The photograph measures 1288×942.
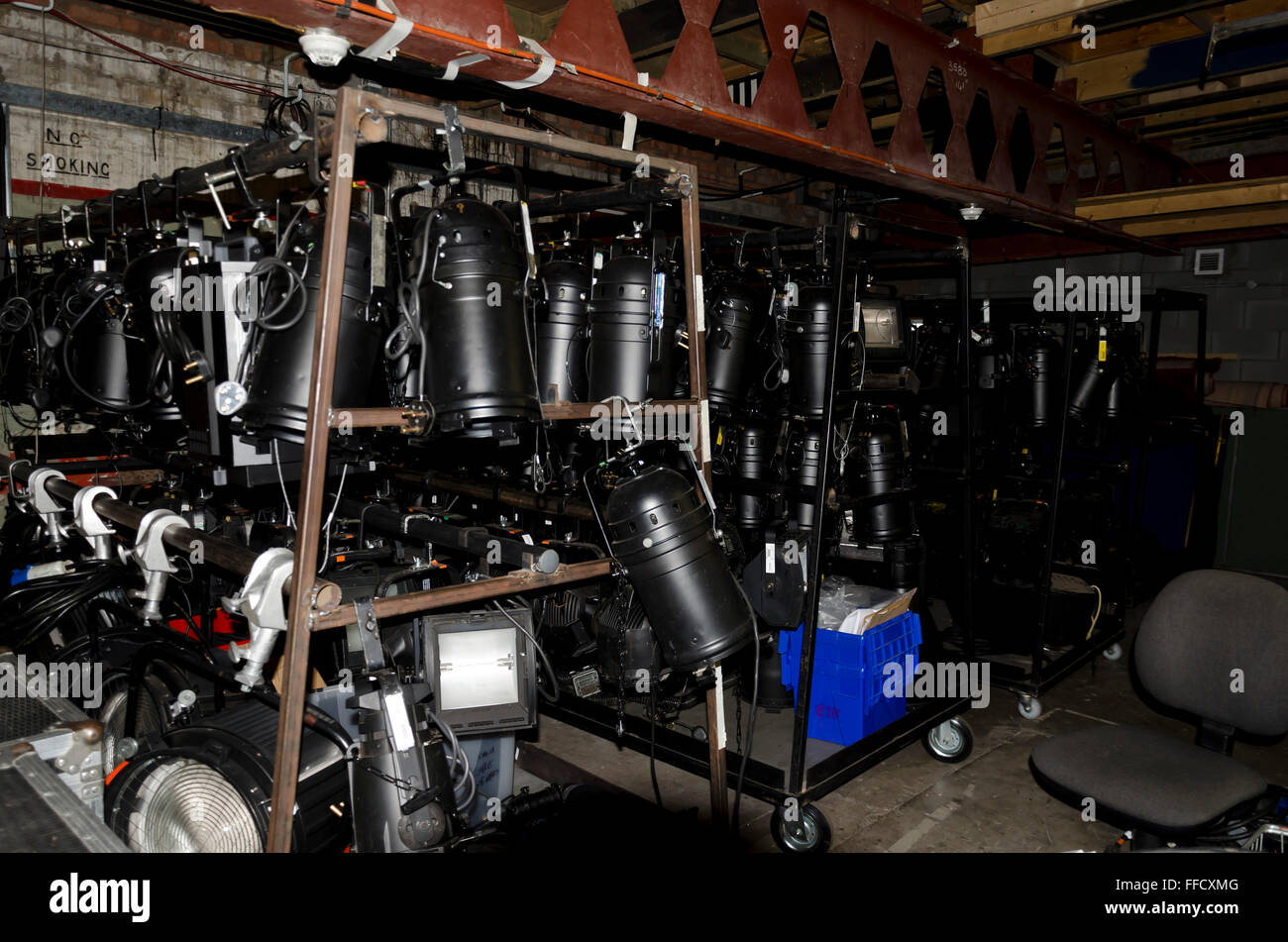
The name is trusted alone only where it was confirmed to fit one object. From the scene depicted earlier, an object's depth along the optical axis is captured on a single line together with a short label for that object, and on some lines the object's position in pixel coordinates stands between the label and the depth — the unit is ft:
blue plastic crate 11.57
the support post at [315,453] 5.80
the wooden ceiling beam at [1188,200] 15.06
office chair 7.26
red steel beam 6.86
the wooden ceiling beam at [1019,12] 10.34
